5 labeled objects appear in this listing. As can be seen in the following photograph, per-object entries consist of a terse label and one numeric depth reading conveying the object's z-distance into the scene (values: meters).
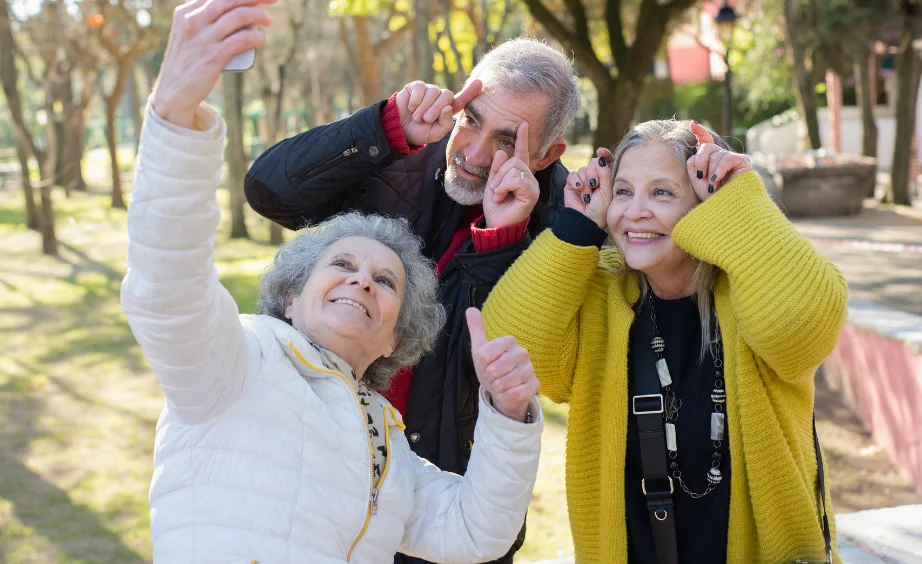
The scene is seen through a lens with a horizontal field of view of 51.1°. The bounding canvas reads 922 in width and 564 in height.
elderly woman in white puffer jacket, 1.71
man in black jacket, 2.85
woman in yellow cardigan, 2.32
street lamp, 17.81
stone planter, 16.06
